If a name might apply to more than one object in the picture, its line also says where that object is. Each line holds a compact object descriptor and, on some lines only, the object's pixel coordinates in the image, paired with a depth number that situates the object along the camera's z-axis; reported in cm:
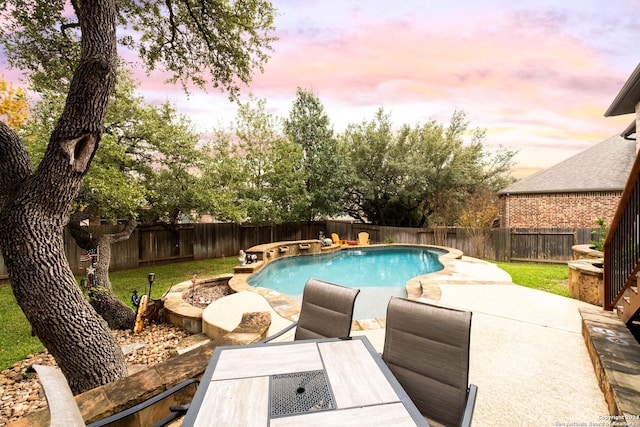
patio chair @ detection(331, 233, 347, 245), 1416
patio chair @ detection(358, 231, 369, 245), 1474
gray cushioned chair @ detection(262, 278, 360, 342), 250
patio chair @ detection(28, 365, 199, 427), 83
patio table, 133
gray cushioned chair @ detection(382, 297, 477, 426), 180
